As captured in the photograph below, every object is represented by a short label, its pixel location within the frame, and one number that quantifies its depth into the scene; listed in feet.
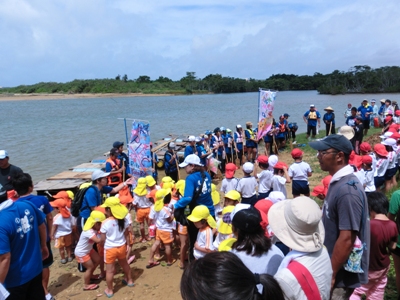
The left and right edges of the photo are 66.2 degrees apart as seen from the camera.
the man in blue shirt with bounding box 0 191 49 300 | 8.93
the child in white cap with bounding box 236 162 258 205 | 18.86
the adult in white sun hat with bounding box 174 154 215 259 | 14.16
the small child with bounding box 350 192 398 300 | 10.07
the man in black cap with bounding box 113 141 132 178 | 25.76
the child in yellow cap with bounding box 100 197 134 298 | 14.16
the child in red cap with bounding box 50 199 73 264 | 17.38
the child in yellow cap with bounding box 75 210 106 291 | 14.52
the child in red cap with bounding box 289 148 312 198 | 20.18
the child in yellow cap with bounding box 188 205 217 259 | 13.21
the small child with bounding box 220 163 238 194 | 20.43
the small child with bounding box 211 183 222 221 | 18.54
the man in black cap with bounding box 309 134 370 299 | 7.23
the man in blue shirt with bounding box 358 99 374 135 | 43.24
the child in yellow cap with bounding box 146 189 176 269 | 16.76
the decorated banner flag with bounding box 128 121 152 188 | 26.17
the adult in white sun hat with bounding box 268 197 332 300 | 6.02
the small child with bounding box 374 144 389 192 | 20.26
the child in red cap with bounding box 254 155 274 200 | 19.47
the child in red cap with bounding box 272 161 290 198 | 19.24
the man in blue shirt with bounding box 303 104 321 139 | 47.11
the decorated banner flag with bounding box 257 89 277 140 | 35.30
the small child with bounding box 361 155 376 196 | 18.15
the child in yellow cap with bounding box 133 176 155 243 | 20.12
